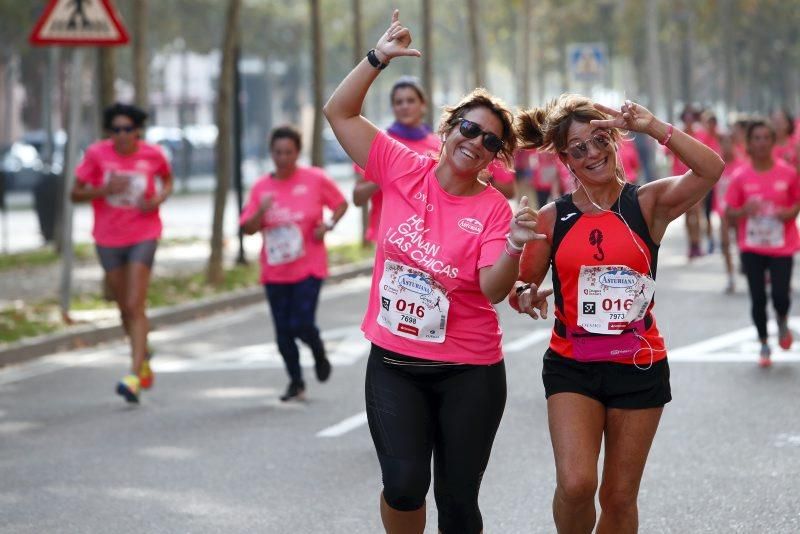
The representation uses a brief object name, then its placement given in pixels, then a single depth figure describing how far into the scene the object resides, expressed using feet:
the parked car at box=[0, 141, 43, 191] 156.35
